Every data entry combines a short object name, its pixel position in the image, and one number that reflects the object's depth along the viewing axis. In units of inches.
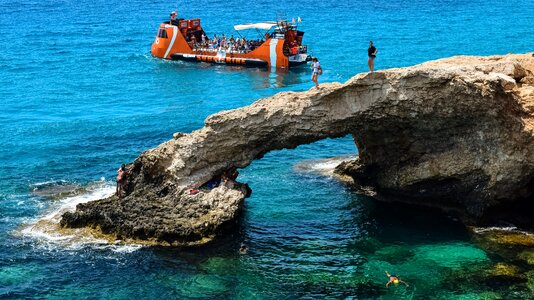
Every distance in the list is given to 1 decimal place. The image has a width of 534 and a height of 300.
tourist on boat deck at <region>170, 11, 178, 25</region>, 3388.8
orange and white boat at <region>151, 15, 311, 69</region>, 3171.8
